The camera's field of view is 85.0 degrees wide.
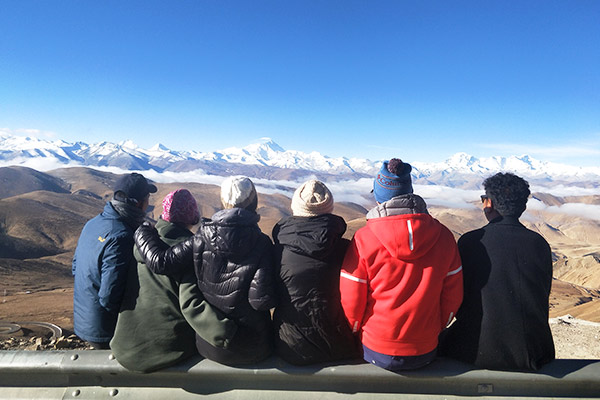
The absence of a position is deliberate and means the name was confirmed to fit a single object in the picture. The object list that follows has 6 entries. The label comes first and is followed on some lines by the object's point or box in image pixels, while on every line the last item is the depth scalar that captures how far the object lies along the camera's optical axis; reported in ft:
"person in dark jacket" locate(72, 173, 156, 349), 9.52
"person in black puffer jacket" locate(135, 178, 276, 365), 8.11
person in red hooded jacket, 7.91
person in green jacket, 8.08
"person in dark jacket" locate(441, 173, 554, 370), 8.03
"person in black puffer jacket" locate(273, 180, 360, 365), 8.31
